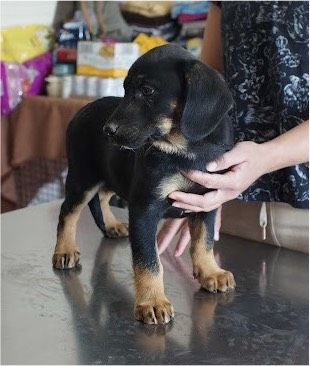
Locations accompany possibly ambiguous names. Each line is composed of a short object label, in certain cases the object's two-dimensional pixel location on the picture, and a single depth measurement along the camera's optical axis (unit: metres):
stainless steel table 0.92
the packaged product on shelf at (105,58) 2.93
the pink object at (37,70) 3.09
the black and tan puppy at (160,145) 0.94
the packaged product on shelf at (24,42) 3.02
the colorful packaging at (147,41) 3.06
